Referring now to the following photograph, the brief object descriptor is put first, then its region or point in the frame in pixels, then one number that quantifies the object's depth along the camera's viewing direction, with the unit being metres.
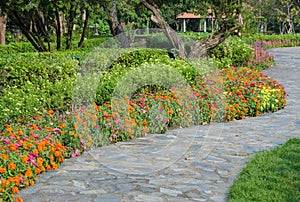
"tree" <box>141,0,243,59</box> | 15.46
